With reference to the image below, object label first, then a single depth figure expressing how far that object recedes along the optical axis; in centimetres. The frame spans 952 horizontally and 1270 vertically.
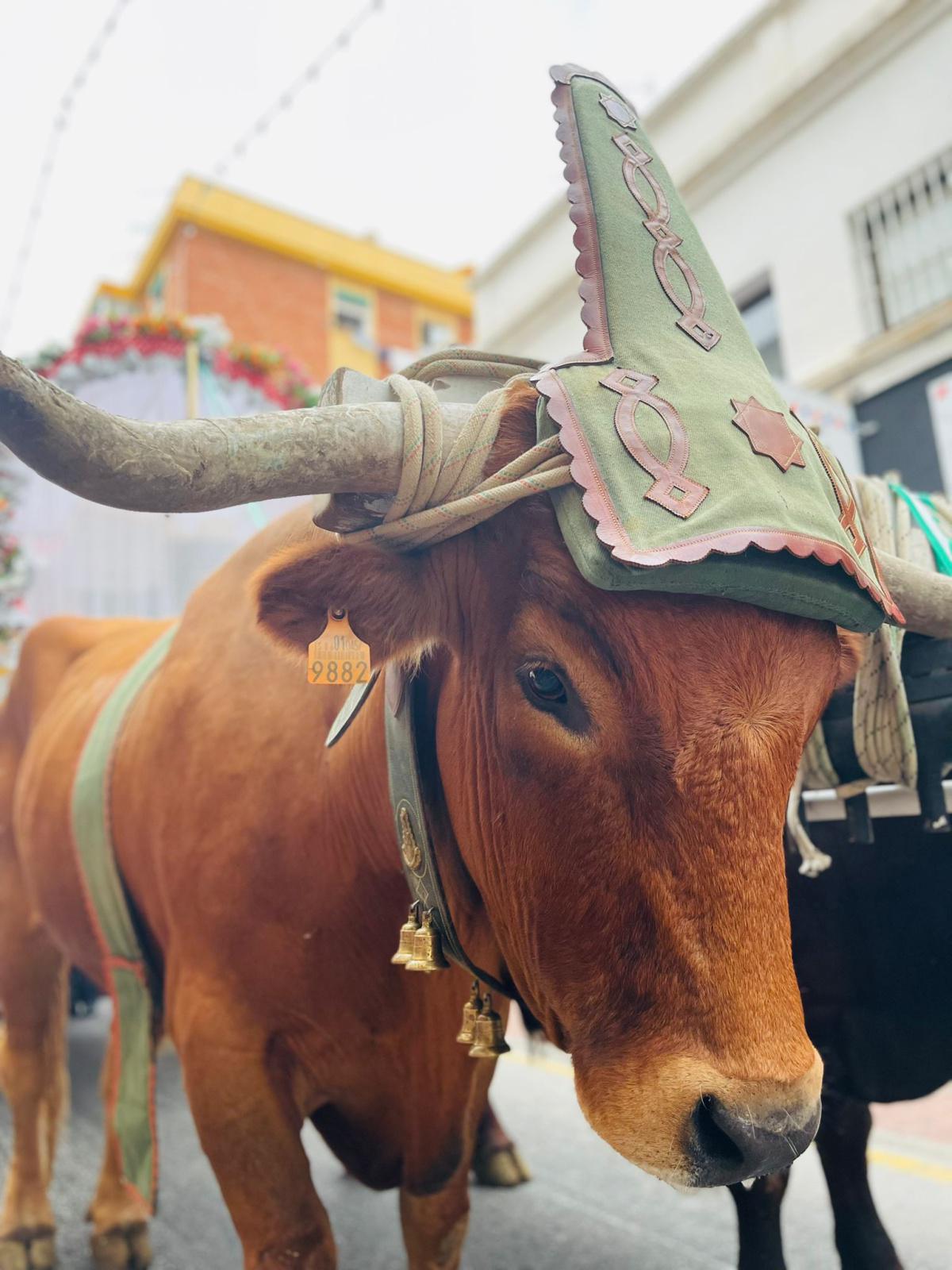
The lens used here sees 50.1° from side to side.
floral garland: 560
